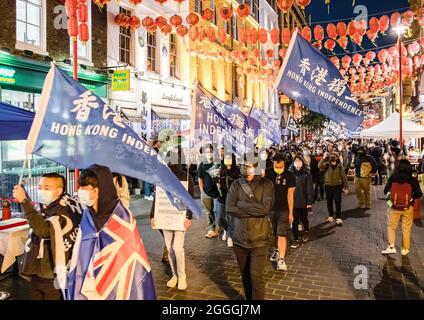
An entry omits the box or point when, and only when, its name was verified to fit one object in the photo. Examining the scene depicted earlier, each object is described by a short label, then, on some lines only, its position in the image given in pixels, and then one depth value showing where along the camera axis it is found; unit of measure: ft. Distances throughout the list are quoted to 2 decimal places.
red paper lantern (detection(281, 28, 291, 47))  45.49
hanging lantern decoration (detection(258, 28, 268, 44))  49.16
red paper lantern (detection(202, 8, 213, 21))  43.74
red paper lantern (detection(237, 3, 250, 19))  40.92
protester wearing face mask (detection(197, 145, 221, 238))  27.64
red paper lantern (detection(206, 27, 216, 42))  50.16
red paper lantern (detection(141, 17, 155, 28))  51.31
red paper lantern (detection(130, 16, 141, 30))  52.54
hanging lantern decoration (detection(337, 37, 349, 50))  47.00
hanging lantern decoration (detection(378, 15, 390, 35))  41.93
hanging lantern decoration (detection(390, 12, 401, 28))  42.73
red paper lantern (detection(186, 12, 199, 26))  45.00
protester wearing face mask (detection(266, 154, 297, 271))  22.54
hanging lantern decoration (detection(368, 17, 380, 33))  42.50
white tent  52.11
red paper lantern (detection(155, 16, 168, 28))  47.94
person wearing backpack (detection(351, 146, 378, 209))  39.75
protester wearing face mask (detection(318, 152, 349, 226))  33.42
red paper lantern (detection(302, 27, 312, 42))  44.52
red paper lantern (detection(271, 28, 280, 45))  47.71
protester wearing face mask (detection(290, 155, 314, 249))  27.20
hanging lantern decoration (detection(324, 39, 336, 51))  49.07
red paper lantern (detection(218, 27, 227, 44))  53.41
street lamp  43.76
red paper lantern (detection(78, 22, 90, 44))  39.57
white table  18.94
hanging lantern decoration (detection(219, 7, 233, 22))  43.16
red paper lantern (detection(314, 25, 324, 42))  45.29
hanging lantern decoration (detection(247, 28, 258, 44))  50.55
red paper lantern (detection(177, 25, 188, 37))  47.62
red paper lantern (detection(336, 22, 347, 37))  42.31
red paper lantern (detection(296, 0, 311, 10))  34.46
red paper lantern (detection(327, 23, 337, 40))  42.79
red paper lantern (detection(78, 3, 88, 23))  38.78
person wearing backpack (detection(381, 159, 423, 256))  23.58
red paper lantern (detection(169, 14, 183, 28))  46.56
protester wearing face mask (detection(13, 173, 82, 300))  11.87
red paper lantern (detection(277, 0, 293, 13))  35.70
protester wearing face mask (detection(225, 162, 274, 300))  15.71
